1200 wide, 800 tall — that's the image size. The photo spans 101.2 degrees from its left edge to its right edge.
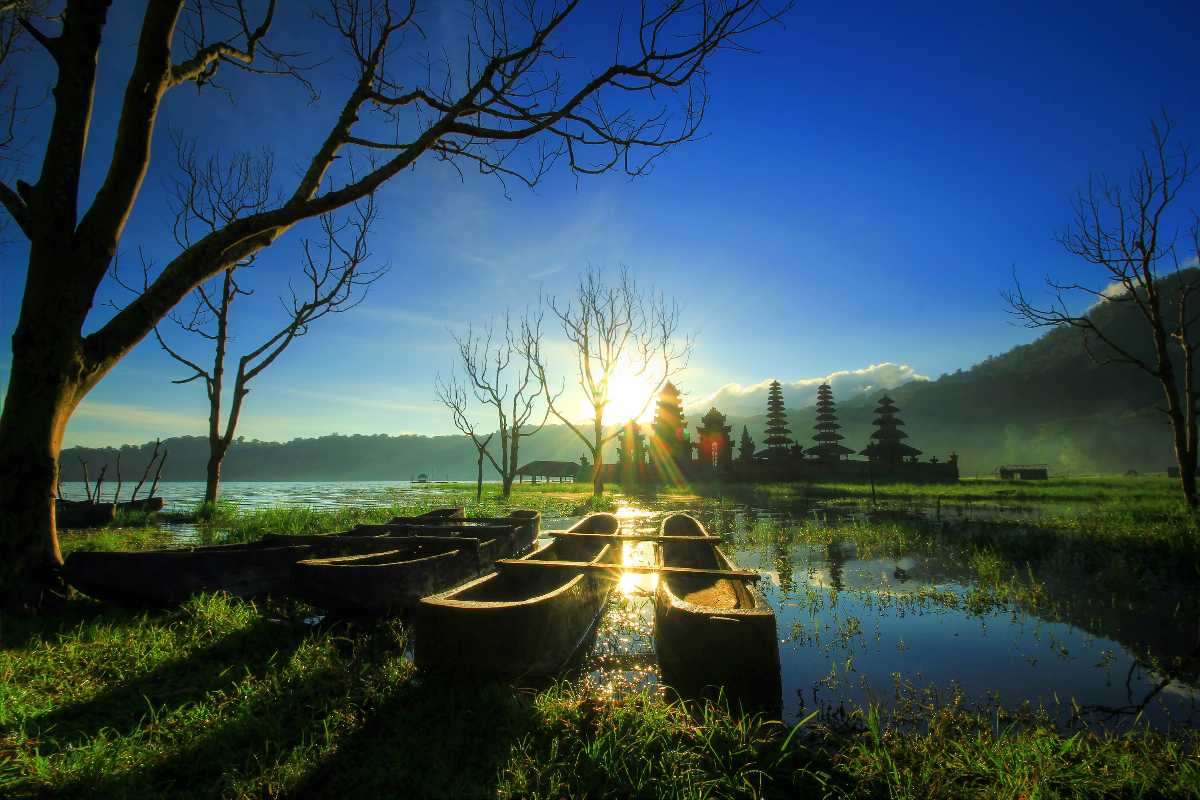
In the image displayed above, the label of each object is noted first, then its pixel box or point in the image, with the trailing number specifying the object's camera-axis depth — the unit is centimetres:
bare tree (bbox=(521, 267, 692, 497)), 2747
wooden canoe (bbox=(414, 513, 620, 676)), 388
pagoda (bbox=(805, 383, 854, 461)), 4988
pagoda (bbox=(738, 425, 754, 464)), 4259
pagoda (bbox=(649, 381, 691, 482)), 4281
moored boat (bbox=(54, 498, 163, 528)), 1288
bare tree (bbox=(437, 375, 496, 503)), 3000
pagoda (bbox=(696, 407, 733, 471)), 4322
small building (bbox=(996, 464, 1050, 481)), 4893
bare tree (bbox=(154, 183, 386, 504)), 1620
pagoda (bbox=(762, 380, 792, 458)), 4806
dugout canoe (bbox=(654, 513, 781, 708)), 357
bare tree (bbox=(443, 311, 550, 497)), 3029
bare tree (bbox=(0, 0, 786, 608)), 523
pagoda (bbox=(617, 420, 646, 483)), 4288
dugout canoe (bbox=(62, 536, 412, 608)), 530
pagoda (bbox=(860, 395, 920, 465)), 4641
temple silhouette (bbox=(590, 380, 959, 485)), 4012
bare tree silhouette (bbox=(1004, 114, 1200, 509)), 1302
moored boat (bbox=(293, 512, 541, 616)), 513
